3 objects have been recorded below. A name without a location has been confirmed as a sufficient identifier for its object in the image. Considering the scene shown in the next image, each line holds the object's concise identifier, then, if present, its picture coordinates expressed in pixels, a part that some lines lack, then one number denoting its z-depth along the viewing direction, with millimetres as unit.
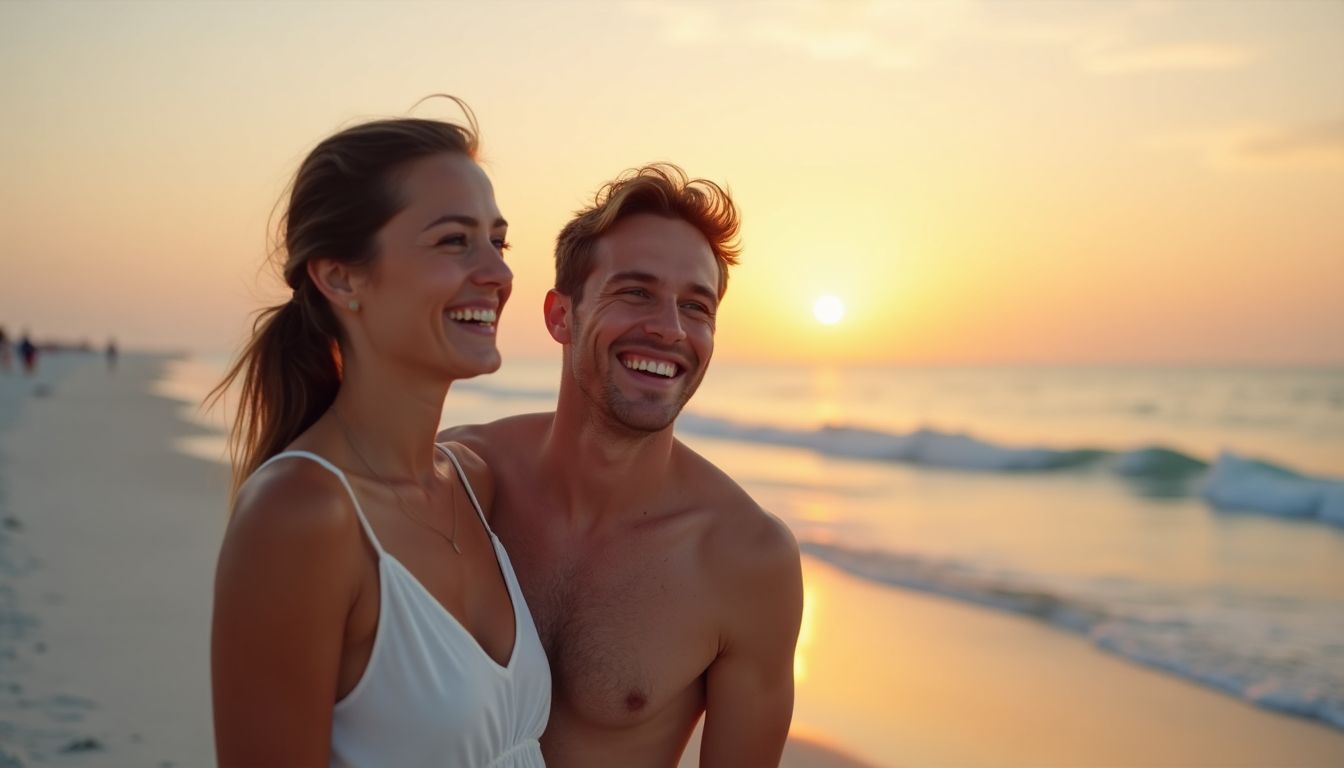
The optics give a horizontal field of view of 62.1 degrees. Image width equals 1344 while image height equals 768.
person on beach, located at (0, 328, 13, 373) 45062
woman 2502
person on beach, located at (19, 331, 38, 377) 43062
